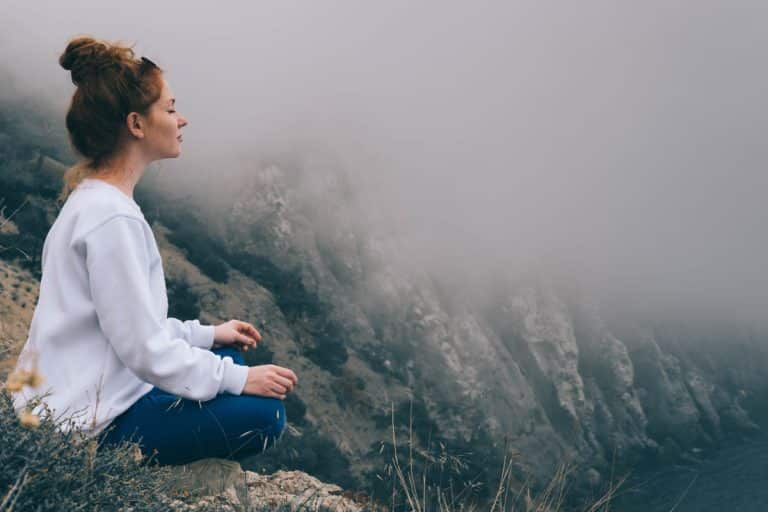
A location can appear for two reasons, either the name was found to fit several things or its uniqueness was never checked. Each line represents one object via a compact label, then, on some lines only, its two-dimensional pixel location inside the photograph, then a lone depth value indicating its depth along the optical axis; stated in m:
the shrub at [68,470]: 2.07
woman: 2.35
